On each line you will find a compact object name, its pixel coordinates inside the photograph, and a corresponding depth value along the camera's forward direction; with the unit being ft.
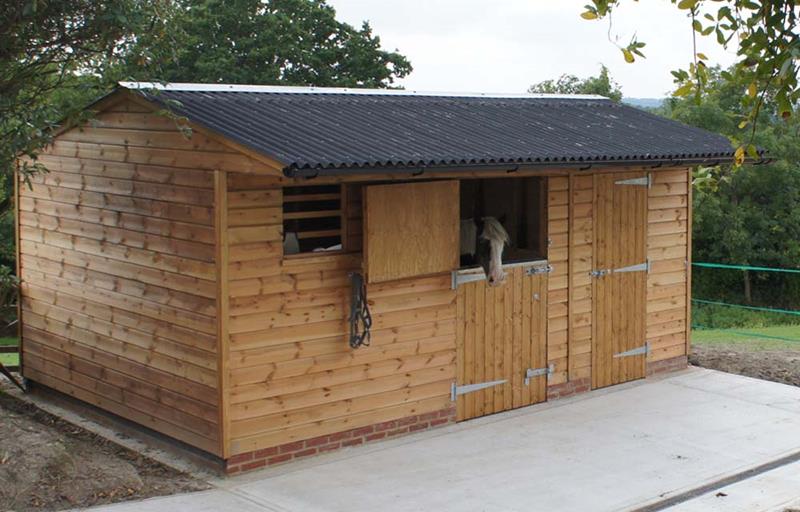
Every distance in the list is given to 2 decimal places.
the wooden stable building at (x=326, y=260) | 25.31
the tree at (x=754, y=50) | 14.61
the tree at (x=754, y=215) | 92.53
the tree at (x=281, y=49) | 89.71
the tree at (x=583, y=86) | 111.86
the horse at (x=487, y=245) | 29.66
